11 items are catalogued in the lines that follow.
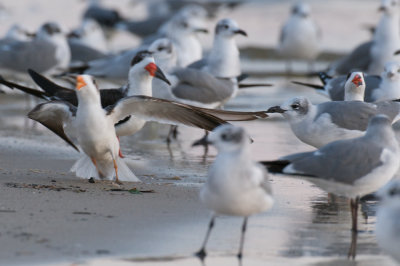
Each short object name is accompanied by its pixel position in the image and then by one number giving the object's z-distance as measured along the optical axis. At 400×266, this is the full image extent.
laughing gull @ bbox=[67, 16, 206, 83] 24.02
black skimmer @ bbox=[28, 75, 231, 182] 12.95
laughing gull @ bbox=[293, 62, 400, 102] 17.56
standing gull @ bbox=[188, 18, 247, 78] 22.00
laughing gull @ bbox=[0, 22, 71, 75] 25.72
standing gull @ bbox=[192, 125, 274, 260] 9.26
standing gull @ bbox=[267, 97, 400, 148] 14.12
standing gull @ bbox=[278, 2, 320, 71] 35.03
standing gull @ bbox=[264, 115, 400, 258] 10.62
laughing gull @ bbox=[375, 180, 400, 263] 8.49
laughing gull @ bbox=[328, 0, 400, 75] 24.59
